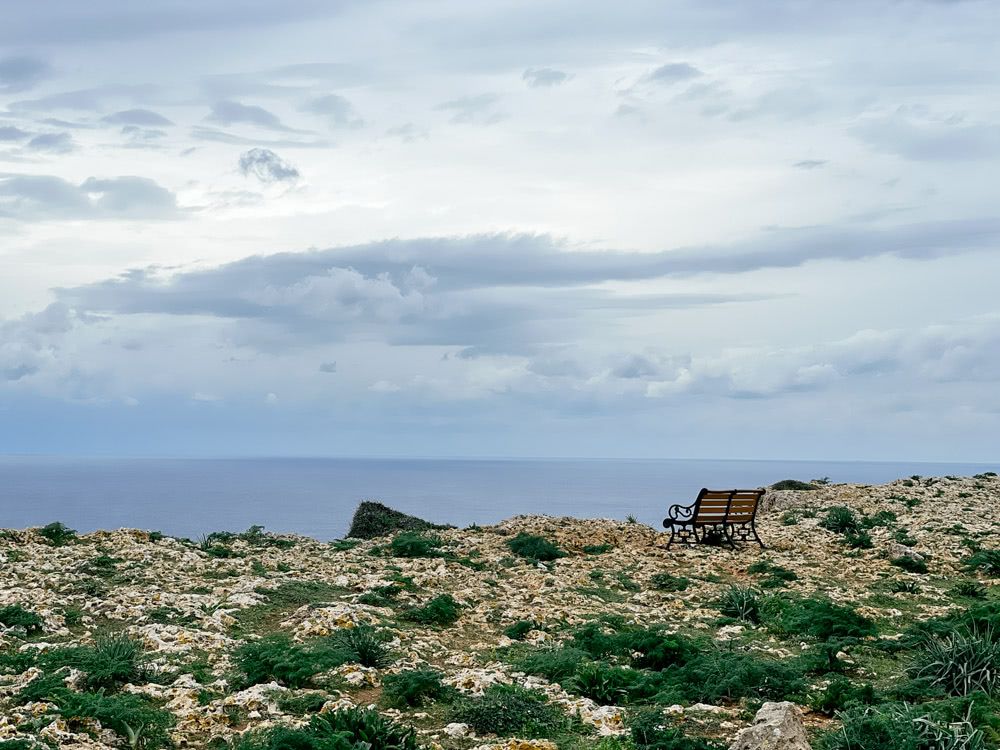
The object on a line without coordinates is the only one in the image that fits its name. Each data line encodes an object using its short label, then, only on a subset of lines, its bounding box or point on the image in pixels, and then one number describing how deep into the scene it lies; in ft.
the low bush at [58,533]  64.40
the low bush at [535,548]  66.13
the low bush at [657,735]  29.32
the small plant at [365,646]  37.96
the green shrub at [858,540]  71.82
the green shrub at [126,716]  29.76
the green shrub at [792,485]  118.62
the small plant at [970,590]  54.80
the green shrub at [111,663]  34.09
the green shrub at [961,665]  34.30
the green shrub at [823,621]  44.37
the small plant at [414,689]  33.65
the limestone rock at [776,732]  25.27
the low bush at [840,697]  33.47
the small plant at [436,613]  46.11
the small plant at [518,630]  44.16
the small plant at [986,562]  61.41
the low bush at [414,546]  66.23
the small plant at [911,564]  62.59
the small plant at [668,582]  57.21
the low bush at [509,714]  31.07
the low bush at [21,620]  41.68
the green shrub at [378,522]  84.53
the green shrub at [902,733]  27.76
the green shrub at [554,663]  36.81
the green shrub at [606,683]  34.63
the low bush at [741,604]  49.01
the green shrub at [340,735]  27.91
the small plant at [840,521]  81.05
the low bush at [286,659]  35.19
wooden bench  73.92
